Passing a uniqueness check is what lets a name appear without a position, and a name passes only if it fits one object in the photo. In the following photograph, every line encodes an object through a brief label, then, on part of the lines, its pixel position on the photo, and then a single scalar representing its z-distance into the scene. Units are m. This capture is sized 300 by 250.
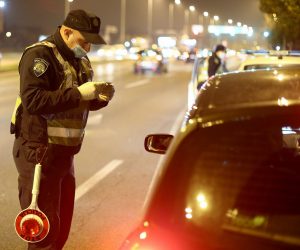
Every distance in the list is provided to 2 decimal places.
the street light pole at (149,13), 77.50
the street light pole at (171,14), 97.94
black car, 2.41
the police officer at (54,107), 4.06
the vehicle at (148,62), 38.53
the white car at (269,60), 9.10
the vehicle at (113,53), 66.00
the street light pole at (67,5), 47.86
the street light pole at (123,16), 66.75
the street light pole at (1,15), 45.34
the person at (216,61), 14.00
